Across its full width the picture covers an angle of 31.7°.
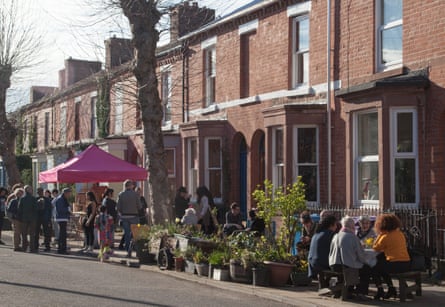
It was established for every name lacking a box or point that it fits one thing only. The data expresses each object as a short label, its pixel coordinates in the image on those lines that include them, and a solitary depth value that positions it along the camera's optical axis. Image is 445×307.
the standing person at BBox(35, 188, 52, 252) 22.27
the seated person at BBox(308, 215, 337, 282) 12.93
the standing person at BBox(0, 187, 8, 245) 25.45
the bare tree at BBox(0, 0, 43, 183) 35.31
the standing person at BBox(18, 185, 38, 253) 21.80
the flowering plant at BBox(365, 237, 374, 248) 13.58
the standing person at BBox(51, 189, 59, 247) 22.56
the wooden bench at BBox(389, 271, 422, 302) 12.21
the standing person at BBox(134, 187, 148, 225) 24.32
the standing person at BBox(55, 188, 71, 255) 21.52
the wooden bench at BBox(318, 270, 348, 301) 12.31
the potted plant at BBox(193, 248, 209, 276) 15.45
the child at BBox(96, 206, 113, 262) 19.28
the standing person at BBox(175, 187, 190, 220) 22.08
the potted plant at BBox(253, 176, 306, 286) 14.87
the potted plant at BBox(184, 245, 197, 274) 15.98
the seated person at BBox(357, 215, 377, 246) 14.23
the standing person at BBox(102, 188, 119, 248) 21.09
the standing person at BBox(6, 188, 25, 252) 22.14
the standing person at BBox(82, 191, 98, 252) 21.34
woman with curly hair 12.43
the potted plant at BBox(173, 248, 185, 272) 16.42
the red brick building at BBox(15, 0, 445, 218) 16.06
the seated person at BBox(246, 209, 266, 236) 17.56
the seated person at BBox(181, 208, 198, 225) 18.64
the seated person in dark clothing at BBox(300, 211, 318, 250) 14.90
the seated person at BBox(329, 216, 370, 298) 12.24
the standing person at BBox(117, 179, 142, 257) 20.06
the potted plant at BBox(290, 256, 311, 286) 14.13
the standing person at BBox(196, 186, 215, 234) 21.95
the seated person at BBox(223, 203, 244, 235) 18.80
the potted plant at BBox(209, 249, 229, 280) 14.73
